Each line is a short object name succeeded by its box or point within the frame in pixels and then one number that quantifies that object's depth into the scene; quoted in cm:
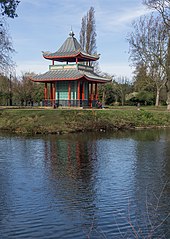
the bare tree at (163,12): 3953
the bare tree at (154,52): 4409
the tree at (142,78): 4754
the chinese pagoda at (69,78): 3734
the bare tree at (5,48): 2668
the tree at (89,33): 4762
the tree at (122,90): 5847
